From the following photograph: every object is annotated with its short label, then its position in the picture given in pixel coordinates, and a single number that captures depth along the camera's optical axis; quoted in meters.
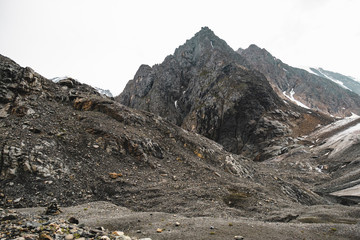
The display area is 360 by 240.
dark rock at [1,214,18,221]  11.14
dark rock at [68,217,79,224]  13.51
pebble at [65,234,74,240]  9.01
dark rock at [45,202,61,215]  16.61
